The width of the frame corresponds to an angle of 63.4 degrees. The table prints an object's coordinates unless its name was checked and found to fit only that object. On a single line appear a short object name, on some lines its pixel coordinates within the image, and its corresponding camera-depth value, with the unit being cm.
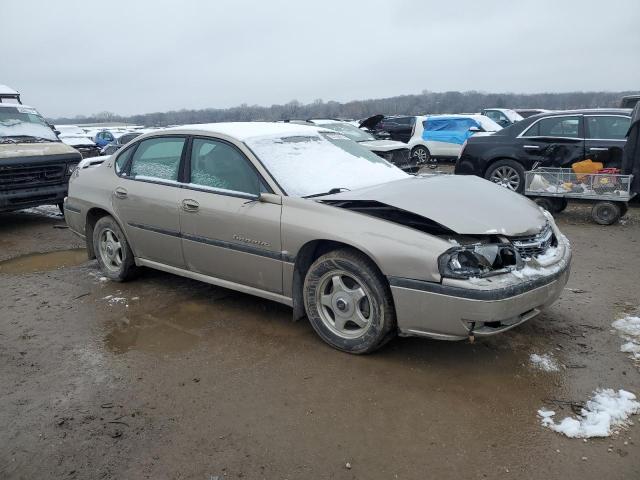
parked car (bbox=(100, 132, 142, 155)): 1755
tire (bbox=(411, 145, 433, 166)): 1648
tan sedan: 325
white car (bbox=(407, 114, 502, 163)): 1586
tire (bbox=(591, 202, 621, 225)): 768
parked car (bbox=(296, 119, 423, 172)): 1098
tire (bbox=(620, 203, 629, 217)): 778
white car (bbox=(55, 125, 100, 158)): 1947
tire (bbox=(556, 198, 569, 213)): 859
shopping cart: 755
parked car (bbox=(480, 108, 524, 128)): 2127
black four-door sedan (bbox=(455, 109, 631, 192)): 844
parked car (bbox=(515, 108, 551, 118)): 2666
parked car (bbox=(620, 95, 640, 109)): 1385
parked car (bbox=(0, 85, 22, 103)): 1267
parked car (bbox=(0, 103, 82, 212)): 804
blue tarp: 1588
